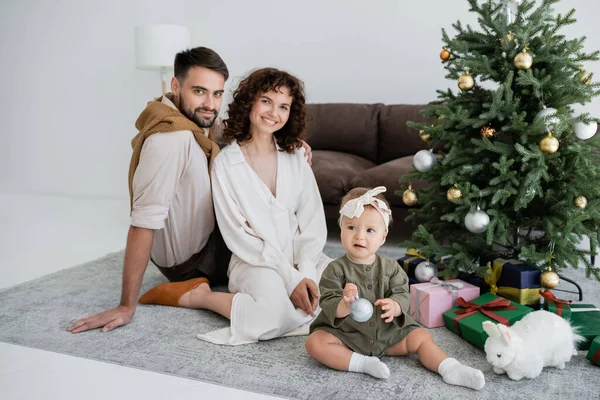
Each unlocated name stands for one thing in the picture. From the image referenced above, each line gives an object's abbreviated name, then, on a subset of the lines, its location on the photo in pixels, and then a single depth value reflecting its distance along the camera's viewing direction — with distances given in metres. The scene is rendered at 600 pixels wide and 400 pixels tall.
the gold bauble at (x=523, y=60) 2.23
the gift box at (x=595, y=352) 1.86
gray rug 1.70
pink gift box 2.23
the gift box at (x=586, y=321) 1.99
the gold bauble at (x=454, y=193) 2.29
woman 2.23
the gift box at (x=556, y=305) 2.09
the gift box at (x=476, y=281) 2.41
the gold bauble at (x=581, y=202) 2.26
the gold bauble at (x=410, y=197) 2.60
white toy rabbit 1.75
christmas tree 2.24
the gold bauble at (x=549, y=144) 2.18
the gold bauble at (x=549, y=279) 2.23
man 2.23
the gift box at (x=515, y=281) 2.24
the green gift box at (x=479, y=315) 2.02
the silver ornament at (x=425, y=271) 2.38
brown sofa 3.74
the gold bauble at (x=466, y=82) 2.36
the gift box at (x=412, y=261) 2.52
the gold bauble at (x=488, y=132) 2.35
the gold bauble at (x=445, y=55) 2.50
